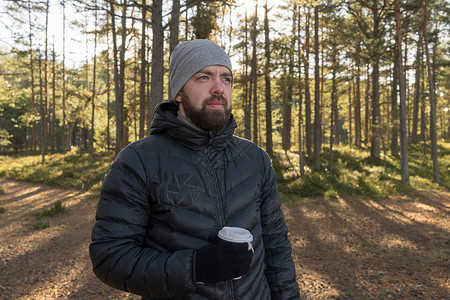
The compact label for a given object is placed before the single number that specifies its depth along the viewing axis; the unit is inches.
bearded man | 53.1
